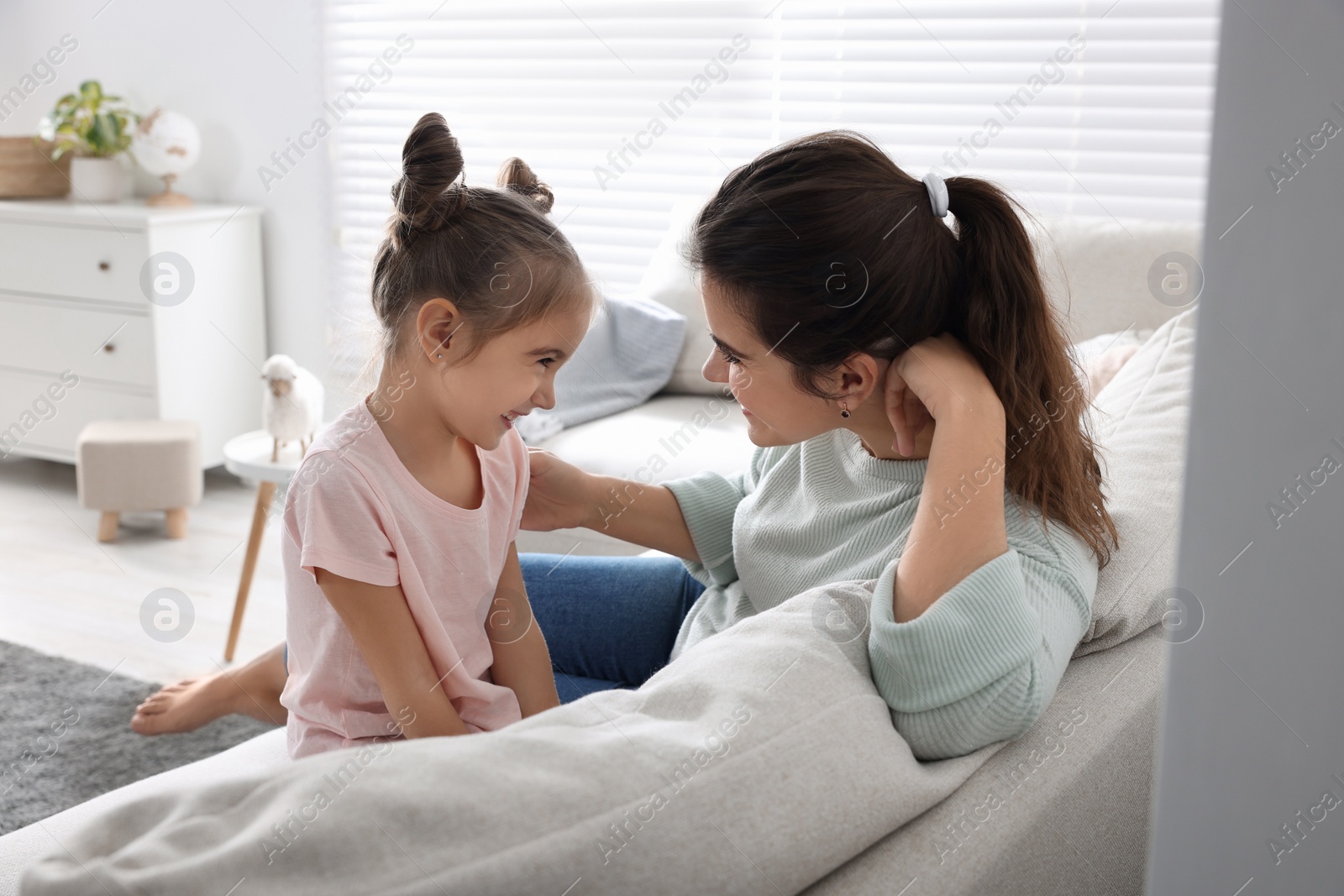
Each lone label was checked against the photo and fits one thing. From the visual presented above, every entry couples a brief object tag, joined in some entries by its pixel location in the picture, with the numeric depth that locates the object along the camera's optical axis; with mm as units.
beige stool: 2957
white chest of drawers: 3203
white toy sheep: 2395
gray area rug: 1777
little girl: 1002
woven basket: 3424
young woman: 753
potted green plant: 3398
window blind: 2652
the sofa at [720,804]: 489
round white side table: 2330
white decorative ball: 3379
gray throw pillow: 2475
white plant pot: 3398
